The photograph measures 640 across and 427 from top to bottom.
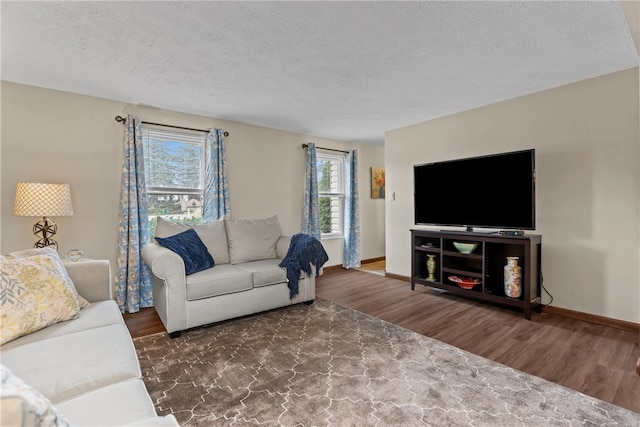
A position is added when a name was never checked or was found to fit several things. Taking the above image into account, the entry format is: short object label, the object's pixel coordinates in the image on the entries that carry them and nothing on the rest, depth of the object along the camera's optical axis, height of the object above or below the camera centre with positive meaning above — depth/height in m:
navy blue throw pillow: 2.87 -0.41
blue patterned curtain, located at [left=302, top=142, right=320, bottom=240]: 4.82 +0.14
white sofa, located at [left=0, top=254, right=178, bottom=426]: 0.97 -0.63
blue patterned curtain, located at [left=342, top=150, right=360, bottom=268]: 5.37 -0.21
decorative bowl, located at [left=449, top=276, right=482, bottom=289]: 3.40 -0.86
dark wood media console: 2.98 -0.68
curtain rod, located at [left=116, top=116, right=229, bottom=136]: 3.33 +0.97
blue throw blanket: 3.21 -0.56
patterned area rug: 1.61 -1.11
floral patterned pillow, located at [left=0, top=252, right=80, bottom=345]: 1.47 -0.46
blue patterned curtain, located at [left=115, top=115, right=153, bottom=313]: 3.27 -0.20
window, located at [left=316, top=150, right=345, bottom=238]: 5.34 +0.22
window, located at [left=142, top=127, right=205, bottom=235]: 3.63 +0.40
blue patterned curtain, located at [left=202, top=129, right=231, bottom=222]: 3.90 +0.33
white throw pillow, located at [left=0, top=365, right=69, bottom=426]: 0.47 -0.32
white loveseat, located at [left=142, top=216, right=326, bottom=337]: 2.63 -0.66
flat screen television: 2.99 +0.14
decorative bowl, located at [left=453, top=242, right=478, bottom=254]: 3.40 -0.47
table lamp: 2.52 +0.06
